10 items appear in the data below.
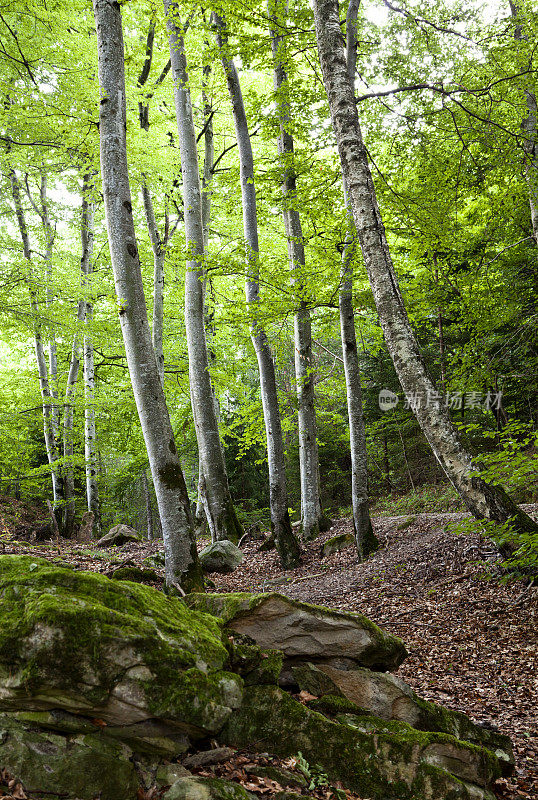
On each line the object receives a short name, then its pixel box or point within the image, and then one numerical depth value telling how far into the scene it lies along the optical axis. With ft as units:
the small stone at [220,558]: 30.58
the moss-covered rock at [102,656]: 7.94
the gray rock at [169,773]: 8.16
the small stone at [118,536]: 36.99
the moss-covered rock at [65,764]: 7.25
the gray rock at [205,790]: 7.68
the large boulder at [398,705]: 11.75
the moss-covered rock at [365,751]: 9.92
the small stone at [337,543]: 33.24
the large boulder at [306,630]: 12.75
